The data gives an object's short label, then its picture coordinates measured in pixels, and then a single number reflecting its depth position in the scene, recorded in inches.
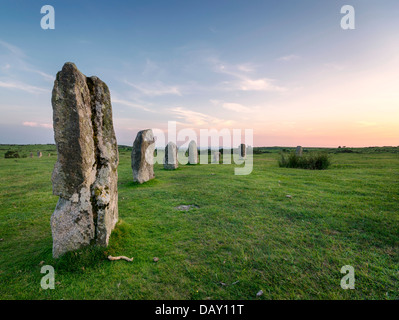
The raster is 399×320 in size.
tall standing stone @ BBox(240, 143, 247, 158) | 1117.6
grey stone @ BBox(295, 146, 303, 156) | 887.9
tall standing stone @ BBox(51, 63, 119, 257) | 156.9
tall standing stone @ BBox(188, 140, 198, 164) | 819.6
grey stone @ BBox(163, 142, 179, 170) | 680.4
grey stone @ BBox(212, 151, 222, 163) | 936.9
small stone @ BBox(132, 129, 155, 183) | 448.1
